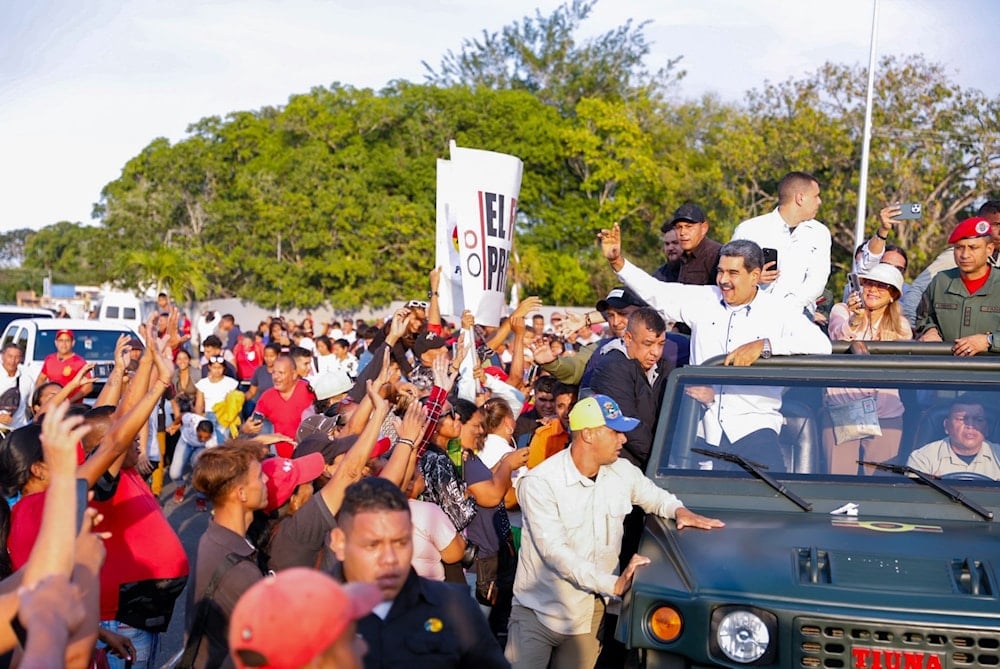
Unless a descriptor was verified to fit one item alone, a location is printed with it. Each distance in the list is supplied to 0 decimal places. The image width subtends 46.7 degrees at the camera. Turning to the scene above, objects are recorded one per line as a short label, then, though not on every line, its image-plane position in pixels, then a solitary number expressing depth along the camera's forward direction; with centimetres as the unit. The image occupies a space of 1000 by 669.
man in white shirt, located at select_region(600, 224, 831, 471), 536
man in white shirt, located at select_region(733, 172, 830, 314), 700
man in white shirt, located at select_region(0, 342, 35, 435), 1214
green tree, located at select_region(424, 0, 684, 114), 5331
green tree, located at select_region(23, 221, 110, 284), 9256
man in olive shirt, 695
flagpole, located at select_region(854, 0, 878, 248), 2673
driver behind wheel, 512
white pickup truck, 1620
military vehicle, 408
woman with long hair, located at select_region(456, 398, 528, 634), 657
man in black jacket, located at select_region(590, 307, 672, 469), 588
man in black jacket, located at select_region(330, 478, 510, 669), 310
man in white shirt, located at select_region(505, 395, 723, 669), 509
